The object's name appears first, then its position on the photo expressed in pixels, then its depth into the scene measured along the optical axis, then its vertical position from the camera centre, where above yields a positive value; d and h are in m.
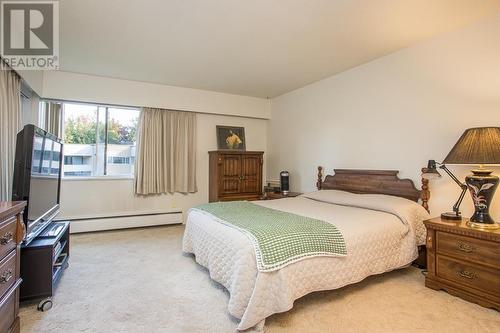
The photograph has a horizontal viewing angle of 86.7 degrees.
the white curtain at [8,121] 2.83 +0.50
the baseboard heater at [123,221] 4.19 -0.92
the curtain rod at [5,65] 2.71 +1.06
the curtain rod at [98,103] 4.05 +1.03
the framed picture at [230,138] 5.33 +0.61
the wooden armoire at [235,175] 4.87 -0.15
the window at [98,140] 4.36 +0.46
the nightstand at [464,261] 2.07 -0.77
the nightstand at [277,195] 4.62 -0.48
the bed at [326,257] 1.81 -0.68
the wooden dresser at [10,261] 1.41 -0.55
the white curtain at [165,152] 4.61 +0.26
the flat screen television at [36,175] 1.90 -0.08
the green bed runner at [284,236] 1.84 -0.52
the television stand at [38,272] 2.04 -0.83
